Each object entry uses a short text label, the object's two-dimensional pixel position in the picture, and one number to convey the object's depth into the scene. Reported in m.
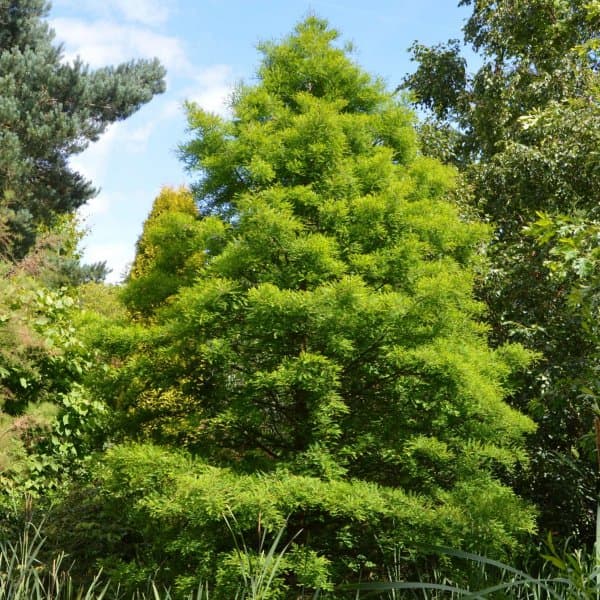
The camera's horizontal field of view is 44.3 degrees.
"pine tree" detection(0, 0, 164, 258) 13.88
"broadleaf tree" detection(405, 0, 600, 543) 9.31
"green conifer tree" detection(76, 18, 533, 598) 5.99
